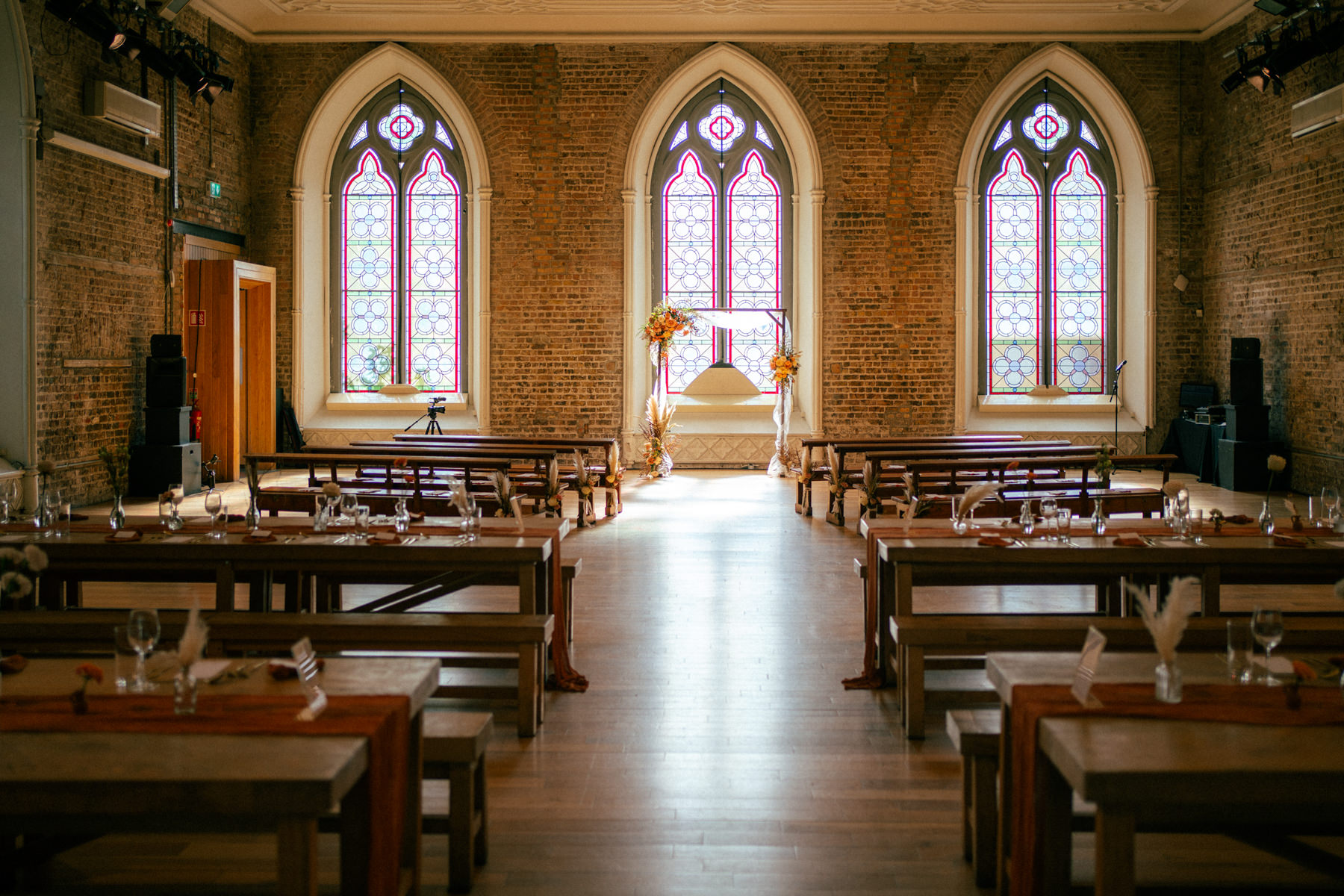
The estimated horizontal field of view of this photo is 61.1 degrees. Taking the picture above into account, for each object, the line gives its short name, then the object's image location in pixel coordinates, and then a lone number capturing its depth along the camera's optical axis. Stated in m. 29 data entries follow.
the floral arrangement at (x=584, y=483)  9.32
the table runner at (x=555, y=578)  4.58
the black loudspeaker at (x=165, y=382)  10.87
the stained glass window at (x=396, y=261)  14.31
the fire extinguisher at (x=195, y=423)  11.45
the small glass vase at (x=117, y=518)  4.73
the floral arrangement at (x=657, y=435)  12.66
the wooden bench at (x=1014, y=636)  3.66
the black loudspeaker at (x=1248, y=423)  11.62
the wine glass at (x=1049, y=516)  4.60
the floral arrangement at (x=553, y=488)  8.57
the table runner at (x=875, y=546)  4.63
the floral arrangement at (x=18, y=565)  2.87
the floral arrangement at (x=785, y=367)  12.80
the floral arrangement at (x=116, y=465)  5.16
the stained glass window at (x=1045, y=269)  14.33
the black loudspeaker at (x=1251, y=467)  11.61
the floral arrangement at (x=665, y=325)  12.84
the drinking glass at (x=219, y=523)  4.66
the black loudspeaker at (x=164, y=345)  10.95
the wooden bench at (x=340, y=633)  3.78
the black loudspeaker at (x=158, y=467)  10.84
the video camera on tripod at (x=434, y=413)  13.20
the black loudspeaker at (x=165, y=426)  10.84
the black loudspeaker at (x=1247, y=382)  11.76
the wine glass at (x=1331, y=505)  4.79
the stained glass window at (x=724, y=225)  14.36
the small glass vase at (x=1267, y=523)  4.75
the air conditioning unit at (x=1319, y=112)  10.44
